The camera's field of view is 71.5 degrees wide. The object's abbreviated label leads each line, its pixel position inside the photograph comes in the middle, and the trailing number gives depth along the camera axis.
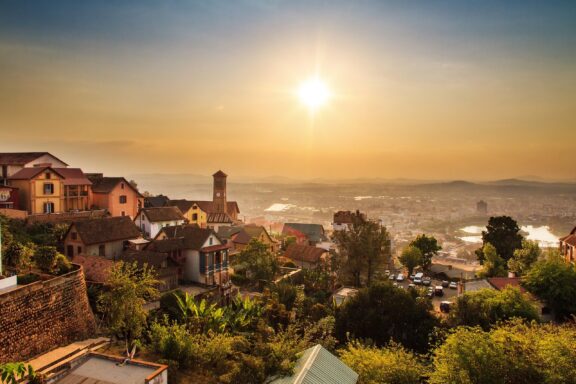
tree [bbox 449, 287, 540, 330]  26.45
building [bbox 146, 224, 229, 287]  35.09
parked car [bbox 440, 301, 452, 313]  36.11
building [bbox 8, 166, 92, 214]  39.56
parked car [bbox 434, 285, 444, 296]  44.09
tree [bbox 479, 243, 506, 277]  46.81
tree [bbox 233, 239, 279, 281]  38.47
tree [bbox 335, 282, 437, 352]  25.97
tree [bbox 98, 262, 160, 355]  20.30
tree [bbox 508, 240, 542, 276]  42.12
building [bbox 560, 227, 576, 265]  41.20
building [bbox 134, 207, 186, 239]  43.44
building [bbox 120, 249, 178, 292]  31.75
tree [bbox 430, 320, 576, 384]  15.06
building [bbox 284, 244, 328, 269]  51.97
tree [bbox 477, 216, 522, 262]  52.00
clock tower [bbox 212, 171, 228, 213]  72.38
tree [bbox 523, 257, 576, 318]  29.77
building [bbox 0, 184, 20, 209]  38.51
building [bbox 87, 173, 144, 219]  46.97
